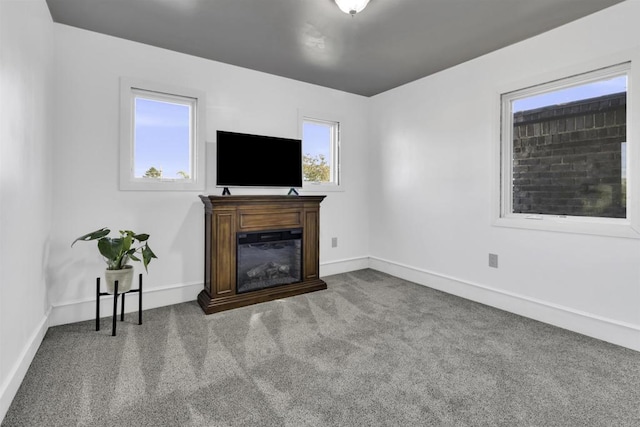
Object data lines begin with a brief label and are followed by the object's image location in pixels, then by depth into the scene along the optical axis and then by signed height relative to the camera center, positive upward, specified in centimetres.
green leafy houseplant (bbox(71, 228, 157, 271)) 242 -26
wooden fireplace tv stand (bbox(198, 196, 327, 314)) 302 -19
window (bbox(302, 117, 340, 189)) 415 +86
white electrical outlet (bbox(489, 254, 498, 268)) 315 -45
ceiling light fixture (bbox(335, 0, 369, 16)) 220 +149
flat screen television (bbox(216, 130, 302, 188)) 320 +59
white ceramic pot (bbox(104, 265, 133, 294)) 250 -51
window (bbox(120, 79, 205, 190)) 291 +77
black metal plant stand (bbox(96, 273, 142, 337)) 246 -67
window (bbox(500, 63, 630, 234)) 246 +58
